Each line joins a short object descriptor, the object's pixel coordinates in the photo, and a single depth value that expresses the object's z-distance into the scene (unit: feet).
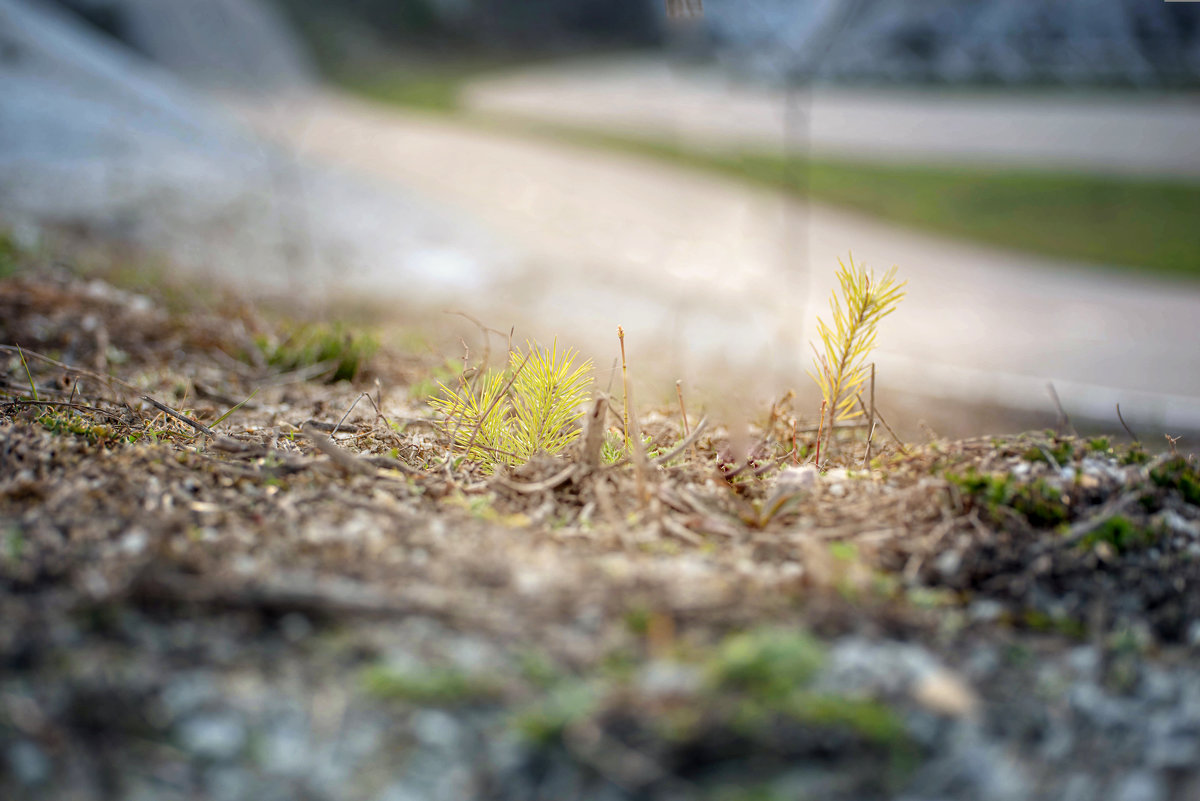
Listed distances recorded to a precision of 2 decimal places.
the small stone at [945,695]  1.80
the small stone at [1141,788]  1.77
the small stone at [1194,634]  1.93
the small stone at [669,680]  1.79
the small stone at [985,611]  1.93
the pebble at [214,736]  1.76
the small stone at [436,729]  1.77
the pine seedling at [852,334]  2.21
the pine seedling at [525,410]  2.29
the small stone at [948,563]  1.99
